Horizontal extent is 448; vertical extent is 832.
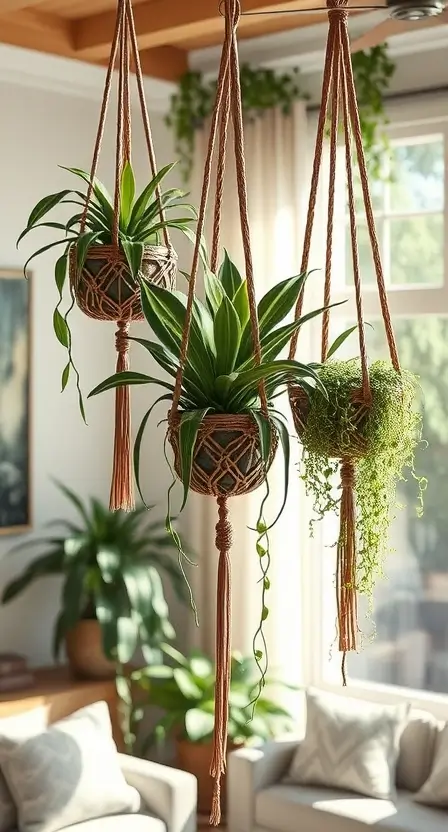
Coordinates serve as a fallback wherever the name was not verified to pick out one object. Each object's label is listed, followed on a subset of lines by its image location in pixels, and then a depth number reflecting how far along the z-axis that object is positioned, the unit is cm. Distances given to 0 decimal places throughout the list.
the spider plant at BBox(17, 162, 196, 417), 171
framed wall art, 473
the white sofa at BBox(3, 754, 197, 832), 411
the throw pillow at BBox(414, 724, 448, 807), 405
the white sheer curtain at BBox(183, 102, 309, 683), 485
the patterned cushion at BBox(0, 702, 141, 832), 391
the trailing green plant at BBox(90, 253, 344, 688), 139
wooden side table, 441
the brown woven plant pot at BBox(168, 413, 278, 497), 140
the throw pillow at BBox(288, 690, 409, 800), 422
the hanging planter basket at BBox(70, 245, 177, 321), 167
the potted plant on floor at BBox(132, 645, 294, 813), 466
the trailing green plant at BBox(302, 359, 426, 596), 149
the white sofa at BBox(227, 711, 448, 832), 404
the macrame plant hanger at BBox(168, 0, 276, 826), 135
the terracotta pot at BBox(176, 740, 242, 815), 476
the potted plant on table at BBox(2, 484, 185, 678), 461
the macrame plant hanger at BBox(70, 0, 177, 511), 167
